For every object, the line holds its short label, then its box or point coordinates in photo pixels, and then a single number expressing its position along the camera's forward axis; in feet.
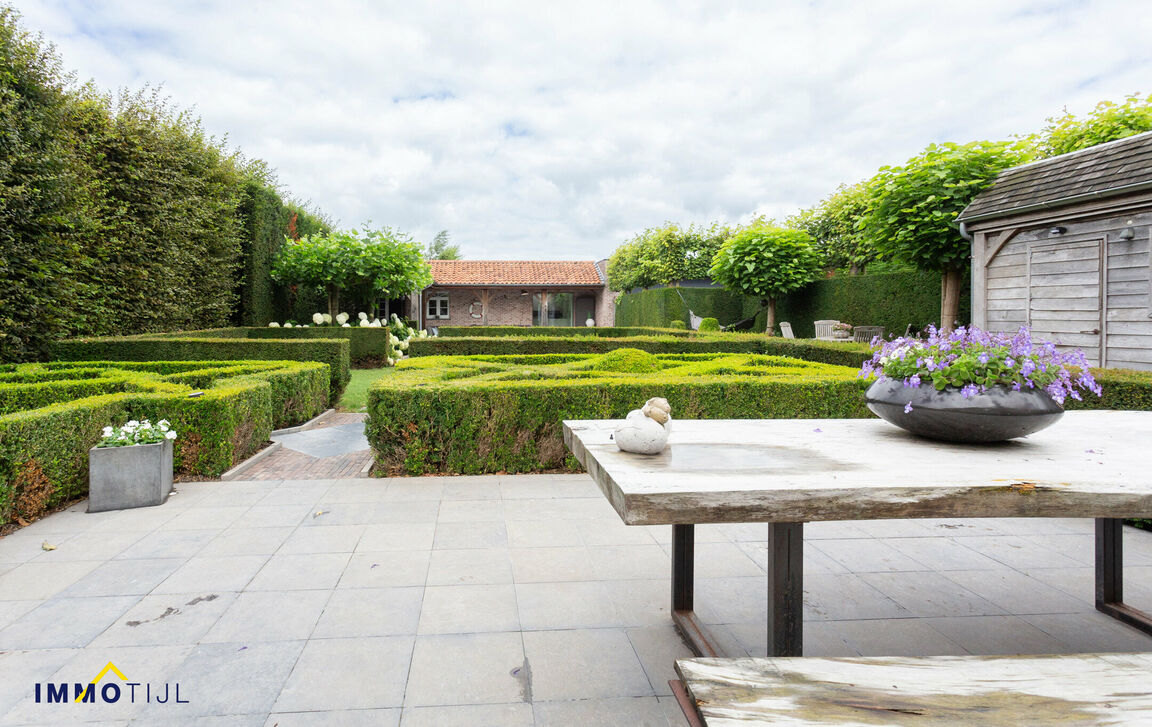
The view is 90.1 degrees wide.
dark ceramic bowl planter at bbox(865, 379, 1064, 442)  6.05
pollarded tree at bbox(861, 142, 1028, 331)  31.17
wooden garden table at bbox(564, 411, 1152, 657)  4.48
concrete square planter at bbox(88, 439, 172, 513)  11.99
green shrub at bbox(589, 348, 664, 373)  20.52
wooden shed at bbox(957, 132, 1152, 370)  21.48
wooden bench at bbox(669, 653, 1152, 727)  3.70
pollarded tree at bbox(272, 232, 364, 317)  46.44
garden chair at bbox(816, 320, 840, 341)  46.41
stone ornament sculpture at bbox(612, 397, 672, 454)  5.71
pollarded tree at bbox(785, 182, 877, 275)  53.19
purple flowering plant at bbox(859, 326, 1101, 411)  6.14
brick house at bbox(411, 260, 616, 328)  88.07
